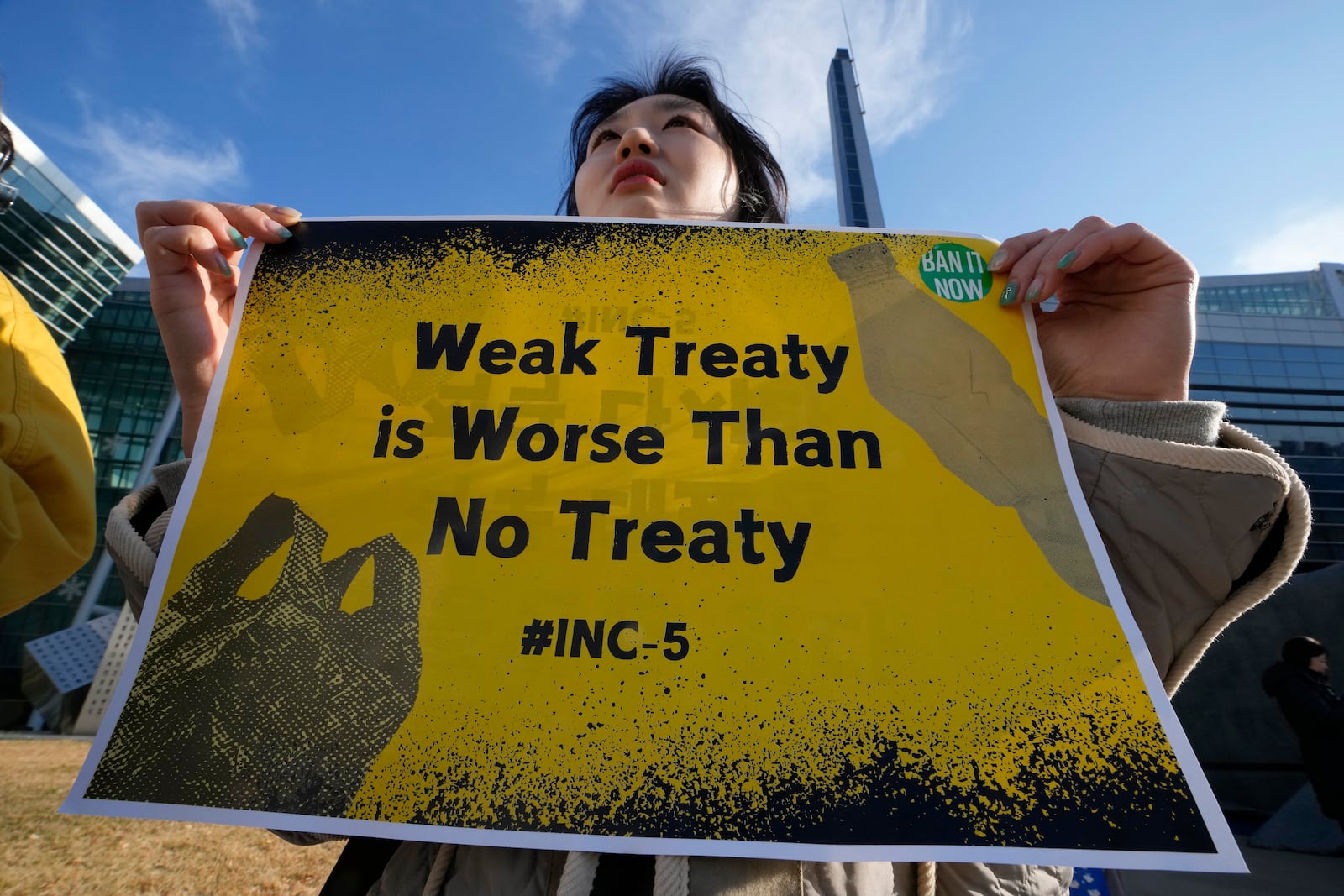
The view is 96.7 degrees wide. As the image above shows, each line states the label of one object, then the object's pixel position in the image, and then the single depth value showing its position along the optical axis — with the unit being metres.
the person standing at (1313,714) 3.04
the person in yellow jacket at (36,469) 0.86
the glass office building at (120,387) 22.53
